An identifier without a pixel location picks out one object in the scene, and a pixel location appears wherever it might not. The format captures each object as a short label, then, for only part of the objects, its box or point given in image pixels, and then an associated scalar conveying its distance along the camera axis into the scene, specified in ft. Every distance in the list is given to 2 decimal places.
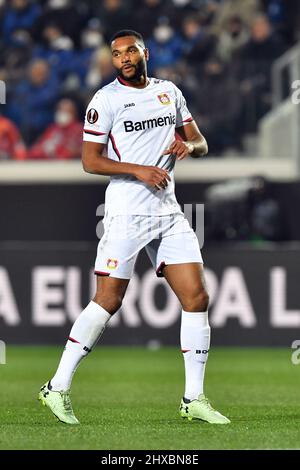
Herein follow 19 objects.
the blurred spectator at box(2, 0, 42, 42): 62.49
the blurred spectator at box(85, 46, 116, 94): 58.59
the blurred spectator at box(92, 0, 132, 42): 60.90
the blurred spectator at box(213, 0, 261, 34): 60.54
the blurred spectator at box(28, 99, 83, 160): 56.95
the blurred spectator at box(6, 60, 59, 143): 57.67
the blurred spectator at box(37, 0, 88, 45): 62.28
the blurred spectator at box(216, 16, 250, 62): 59.67
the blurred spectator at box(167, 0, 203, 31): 61.21
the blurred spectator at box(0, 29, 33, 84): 58.85
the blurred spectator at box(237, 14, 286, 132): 57.36
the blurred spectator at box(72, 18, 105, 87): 60.18
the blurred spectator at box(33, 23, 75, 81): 60.18
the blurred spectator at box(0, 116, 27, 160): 57.36
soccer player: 24.57
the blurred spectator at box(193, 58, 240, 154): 56.49
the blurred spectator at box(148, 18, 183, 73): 58.65
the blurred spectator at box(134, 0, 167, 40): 60.39
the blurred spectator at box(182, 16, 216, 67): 59.69
